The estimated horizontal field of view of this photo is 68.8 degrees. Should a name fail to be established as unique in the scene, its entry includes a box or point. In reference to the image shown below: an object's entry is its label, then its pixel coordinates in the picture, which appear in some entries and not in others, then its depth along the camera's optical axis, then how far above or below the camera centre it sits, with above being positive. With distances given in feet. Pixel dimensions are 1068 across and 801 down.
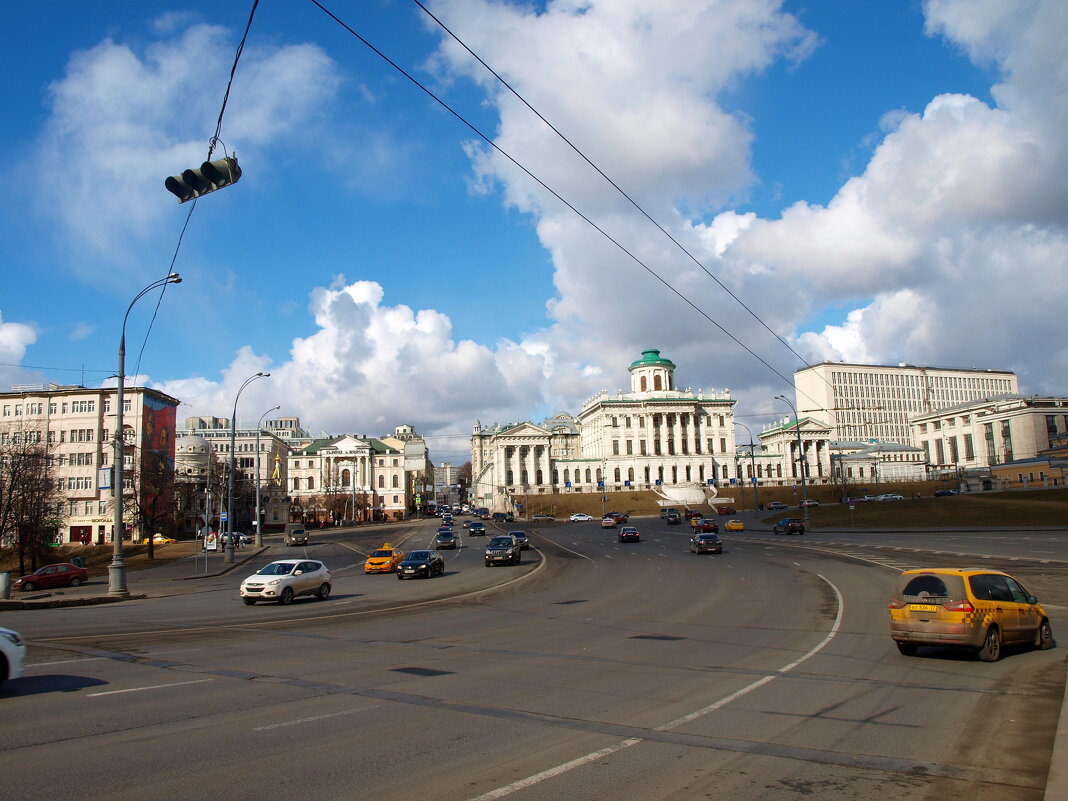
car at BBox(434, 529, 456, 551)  196.25 -11.92
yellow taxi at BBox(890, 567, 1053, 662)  39.68 -7.14
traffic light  37.01 +15.31
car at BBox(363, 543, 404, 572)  132.87 -11.21
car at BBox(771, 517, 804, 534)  207.92 -11.96
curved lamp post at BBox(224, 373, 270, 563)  165.72 -7.24
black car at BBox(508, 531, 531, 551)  162.38 -10.25
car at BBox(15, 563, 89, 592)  122.42 -11.11
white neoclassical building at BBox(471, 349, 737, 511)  497.46 +27.43
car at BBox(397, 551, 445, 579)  114.73 -10.50
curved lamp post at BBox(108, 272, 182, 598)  90.58 -3.77
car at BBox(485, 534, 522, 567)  133.08 -10.29
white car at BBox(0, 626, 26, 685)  32.40 -6.12
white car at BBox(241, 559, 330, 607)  81.05 -8.78
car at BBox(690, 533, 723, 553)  141.28 -10.80
